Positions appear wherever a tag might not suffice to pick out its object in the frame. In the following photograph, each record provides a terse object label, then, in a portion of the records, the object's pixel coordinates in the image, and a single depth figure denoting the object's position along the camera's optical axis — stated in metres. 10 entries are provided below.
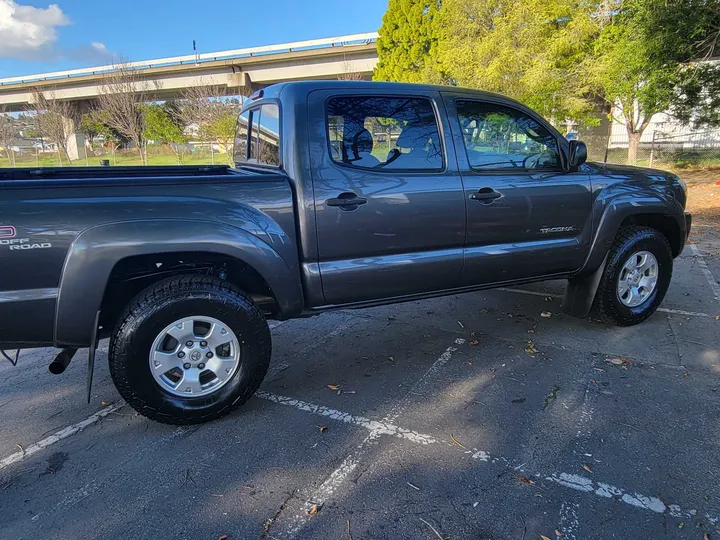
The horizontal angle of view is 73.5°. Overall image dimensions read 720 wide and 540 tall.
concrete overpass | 29.64
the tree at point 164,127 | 33.94
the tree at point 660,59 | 9.63
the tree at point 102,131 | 42.28
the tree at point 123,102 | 27.58
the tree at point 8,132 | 30.76
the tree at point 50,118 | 31.22
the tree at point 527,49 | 14.52
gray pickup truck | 2.49
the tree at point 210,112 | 27.20
